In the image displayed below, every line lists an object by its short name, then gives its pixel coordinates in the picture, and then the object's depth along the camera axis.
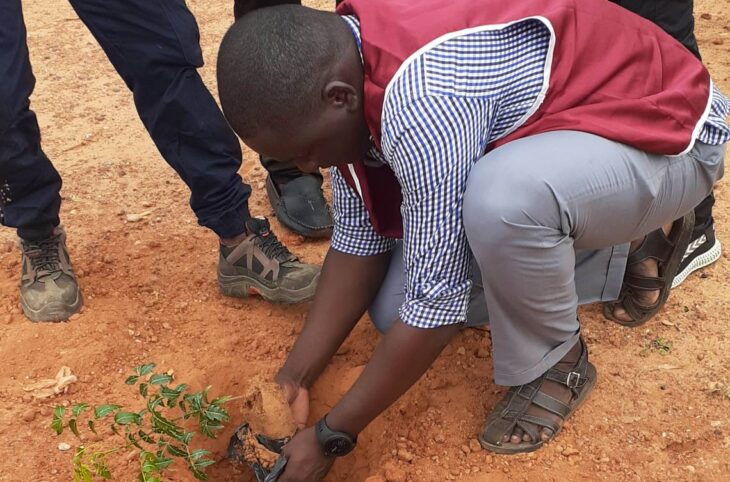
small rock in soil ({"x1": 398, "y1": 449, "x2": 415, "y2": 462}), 2.19
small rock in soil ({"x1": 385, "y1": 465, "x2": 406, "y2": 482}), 2.11
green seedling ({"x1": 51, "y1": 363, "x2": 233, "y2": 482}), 1.89
